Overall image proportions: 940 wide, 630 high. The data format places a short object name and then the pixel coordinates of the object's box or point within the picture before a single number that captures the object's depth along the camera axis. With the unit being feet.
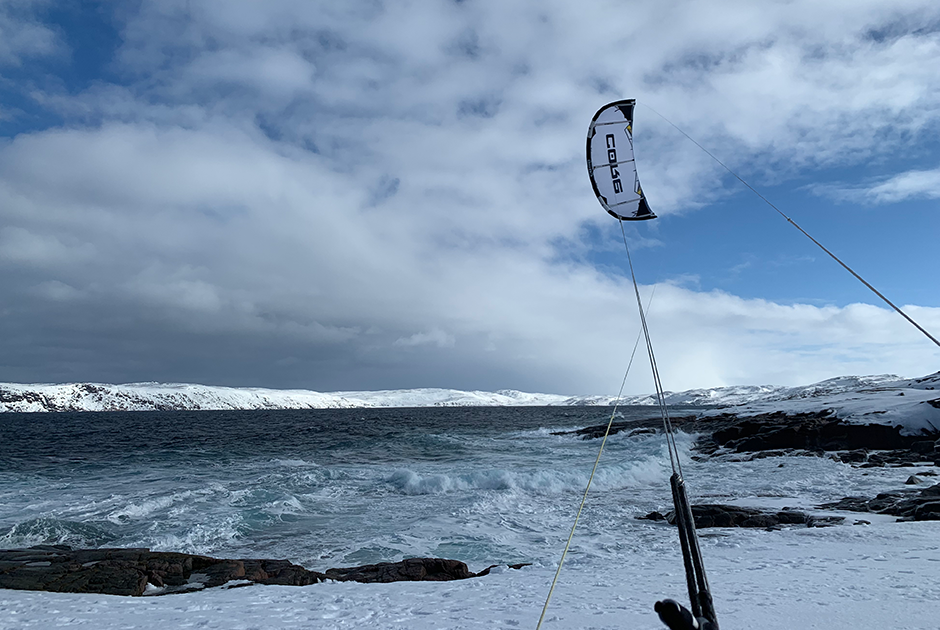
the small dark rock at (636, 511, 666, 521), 38.30
